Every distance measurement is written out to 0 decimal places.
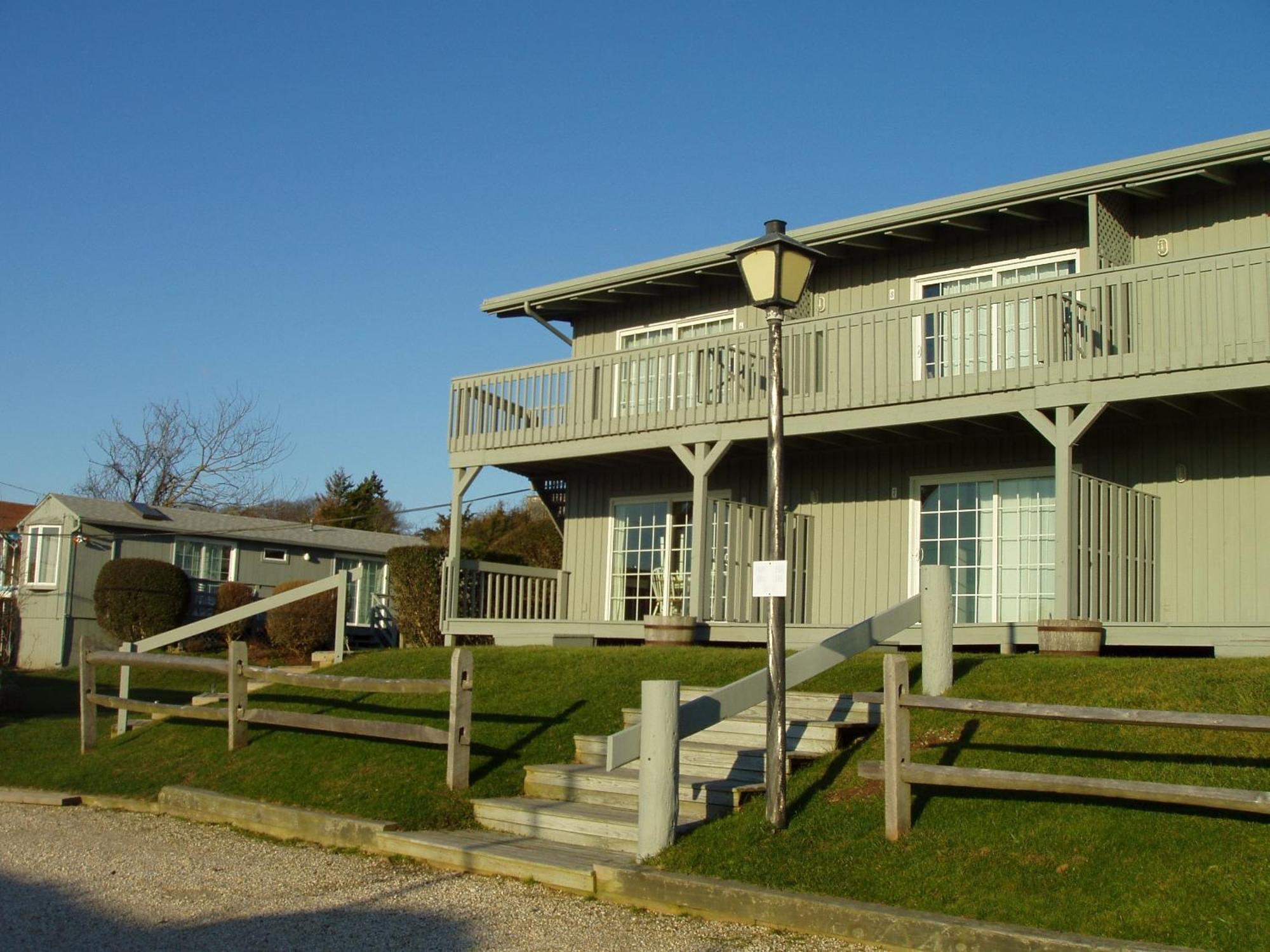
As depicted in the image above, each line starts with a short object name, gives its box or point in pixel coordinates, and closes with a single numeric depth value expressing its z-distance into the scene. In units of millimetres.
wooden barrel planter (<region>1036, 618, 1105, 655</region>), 12828
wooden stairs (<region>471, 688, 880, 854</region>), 9109
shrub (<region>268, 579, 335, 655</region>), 26531
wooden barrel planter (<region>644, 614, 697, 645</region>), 15938
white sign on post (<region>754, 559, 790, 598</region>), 8312
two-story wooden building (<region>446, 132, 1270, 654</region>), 13805
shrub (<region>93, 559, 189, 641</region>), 28000
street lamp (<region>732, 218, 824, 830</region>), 8562
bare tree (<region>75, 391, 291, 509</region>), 46344
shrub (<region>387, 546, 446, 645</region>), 20766
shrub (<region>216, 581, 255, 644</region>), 29173
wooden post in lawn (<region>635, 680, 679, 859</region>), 8266
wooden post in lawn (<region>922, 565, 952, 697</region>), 10141
